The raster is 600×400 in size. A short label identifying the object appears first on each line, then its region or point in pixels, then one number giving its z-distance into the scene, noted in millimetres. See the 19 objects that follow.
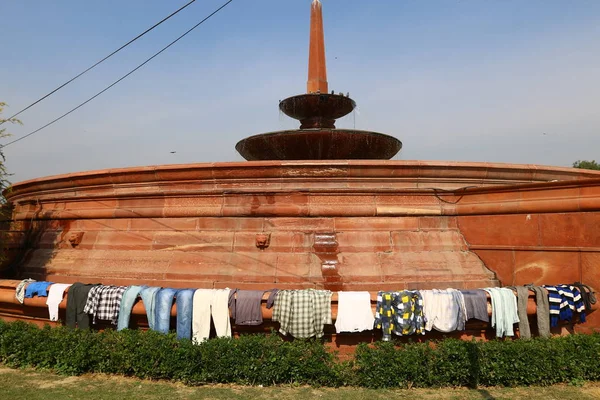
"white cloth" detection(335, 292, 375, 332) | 5035
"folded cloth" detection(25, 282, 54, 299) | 5824
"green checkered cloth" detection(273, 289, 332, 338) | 4984
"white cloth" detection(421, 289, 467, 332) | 5105
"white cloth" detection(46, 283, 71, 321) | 5691
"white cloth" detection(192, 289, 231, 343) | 5172
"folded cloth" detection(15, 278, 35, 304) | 5914
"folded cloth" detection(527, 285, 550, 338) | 5316
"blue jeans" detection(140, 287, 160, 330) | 5332
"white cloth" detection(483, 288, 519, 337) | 5219
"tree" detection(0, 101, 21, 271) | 6417
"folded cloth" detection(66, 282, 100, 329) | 5598
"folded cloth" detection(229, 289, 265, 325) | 5121
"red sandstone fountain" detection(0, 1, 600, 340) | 5926
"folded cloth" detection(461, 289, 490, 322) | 5168
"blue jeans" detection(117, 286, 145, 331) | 5434
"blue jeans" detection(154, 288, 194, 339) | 5211
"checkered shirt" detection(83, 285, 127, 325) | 5500
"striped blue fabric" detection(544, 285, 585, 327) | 5324
